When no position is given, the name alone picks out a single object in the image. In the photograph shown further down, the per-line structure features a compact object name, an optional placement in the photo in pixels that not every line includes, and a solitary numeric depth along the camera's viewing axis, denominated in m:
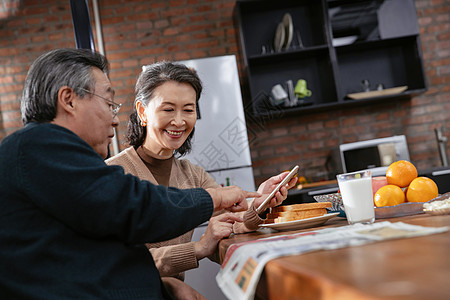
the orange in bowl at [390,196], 1.26
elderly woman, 1.74
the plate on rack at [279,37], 4.07
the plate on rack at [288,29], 3.99
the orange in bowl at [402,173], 1.27
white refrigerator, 3.64
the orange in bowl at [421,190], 1.24
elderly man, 0.86
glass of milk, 1.12
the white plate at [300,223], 1.17
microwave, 3.84
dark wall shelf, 4.07
